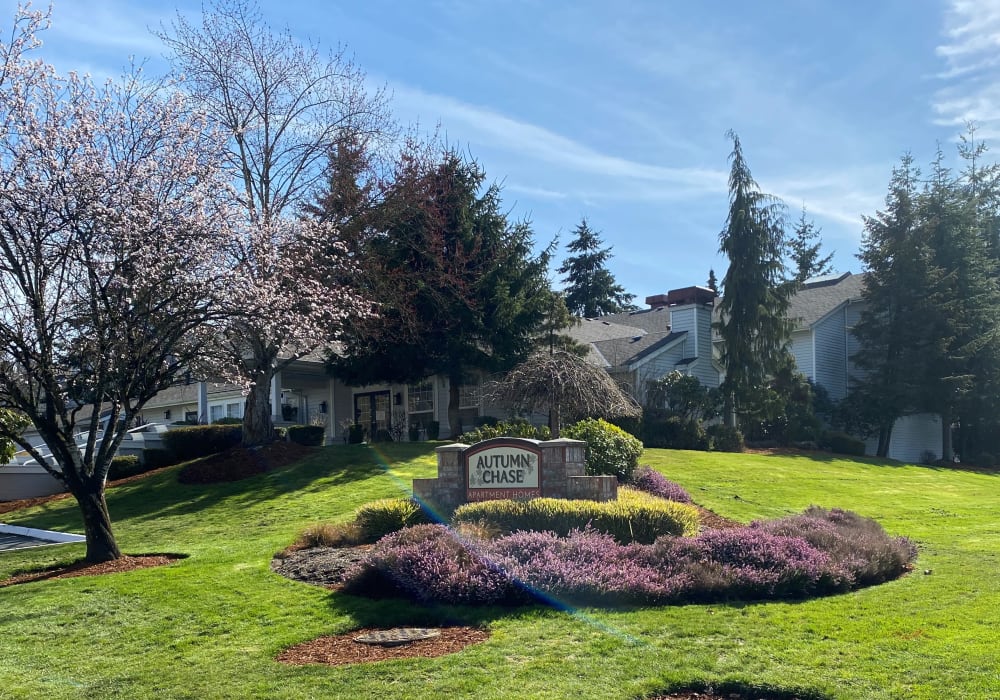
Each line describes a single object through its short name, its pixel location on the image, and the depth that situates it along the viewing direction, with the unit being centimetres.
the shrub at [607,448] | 1563
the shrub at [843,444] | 2867
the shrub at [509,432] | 1625
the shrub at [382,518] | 1191
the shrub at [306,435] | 2409
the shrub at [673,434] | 2505
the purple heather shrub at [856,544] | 930
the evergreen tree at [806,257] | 5812
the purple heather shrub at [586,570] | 841
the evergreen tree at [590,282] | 5881
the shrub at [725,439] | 2569
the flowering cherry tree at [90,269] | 1146
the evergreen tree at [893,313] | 3095
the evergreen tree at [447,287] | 2305
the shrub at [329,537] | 1174
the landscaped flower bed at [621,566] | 855
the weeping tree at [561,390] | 1881
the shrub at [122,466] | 2261
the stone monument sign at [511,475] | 1292
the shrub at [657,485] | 1539
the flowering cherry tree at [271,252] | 1552
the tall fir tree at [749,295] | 2909
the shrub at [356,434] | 2595
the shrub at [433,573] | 858
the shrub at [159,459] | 2367
